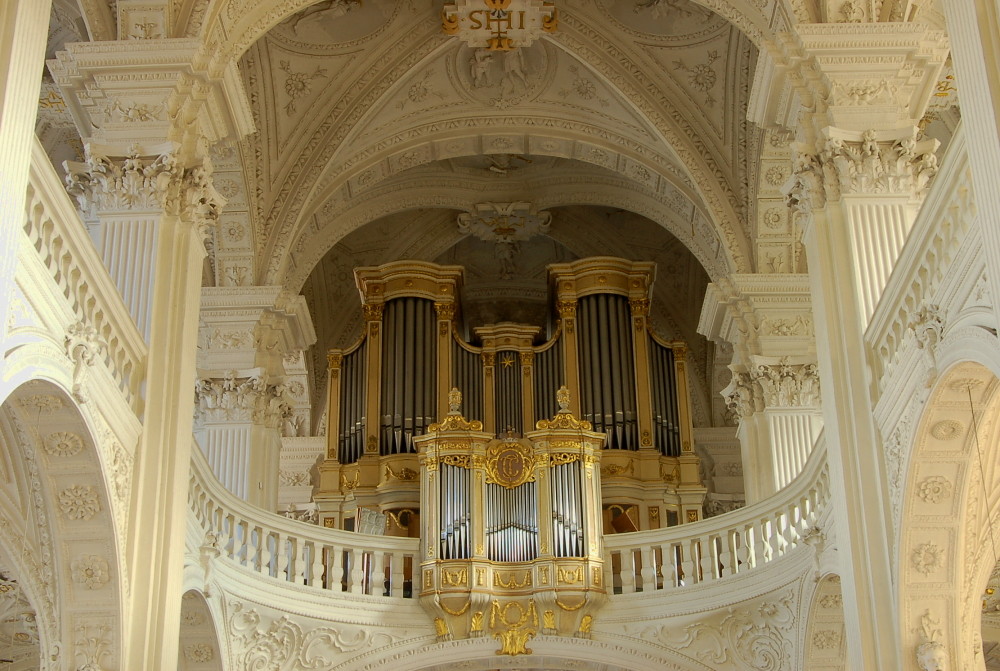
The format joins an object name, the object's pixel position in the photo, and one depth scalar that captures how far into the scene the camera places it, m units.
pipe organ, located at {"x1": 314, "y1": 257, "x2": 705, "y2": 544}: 18.06
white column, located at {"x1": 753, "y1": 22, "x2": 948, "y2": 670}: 11.20
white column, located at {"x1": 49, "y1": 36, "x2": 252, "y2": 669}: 11.29
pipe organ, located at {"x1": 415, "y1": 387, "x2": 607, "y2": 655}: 14.99
